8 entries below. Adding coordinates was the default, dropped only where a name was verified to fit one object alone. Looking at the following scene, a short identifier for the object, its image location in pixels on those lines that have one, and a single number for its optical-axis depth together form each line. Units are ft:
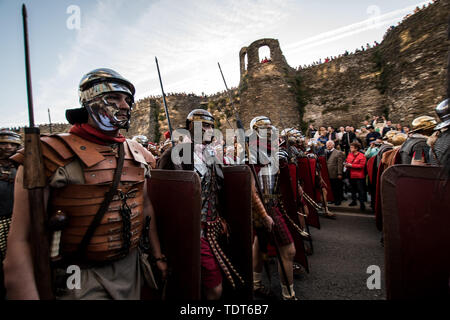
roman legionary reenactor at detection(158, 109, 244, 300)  6.35
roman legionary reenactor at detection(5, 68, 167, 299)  3.44
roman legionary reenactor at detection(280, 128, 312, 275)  10.14
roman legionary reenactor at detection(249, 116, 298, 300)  8.54
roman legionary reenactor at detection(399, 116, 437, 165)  9.03
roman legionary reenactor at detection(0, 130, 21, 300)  7.64
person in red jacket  21.27
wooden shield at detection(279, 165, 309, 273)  10.07
